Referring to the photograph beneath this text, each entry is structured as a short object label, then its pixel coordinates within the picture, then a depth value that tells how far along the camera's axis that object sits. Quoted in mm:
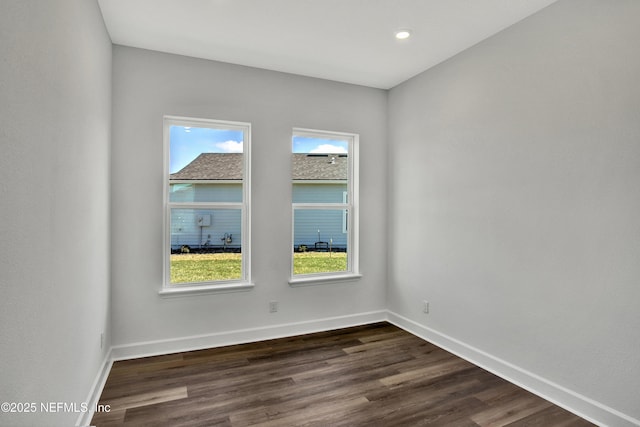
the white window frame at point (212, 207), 3355
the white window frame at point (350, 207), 4051
